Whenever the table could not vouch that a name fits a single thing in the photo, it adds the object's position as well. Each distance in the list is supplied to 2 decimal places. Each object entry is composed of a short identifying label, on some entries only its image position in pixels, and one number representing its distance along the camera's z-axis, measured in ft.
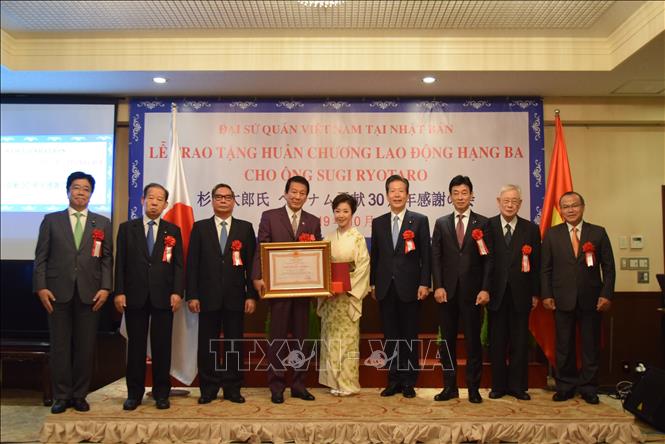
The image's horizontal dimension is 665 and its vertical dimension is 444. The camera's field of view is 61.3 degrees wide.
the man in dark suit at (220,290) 12.87
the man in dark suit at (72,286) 12.29
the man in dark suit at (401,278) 13.14
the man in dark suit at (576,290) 13.34
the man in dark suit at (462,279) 13.04
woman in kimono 13.33
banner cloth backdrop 18.63
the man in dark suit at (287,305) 13.04
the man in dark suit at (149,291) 12.63
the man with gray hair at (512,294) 13.34
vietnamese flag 15.14
